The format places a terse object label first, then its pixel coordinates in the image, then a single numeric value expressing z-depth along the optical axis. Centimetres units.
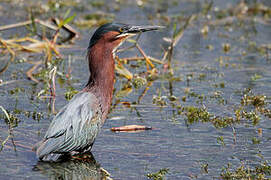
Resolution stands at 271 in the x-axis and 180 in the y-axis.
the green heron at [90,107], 1072
